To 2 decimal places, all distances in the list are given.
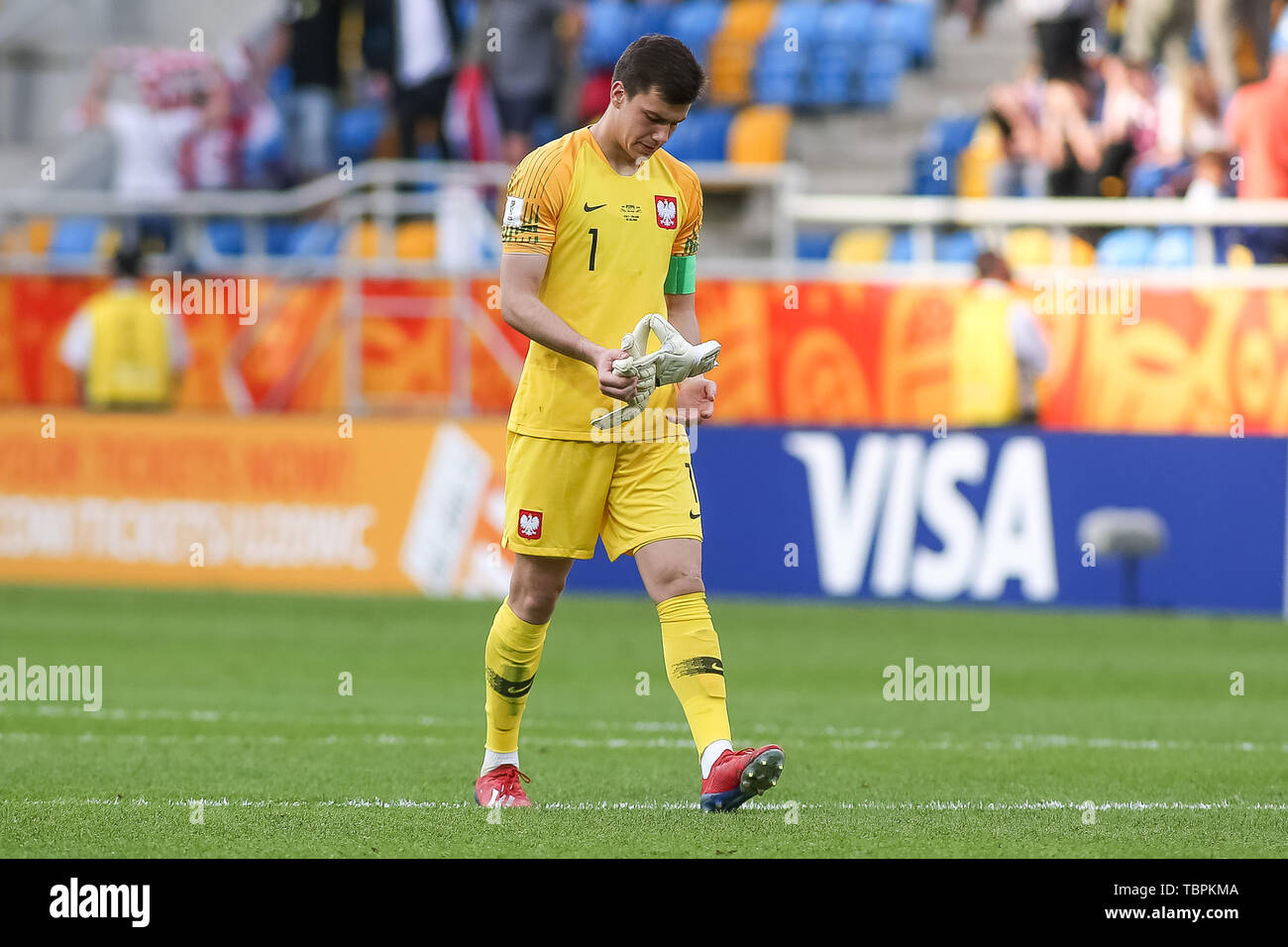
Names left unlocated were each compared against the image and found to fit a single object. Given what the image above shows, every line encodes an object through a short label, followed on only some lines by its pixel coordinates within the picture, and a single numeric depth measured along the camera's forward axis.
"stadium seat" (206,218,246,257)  20.30
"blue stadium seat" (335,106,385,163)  22.12
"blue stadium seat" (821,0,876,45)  21.56
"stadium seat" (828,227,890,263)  18.92
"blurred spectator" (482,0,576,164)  20.59
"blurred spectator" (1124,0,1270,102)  19.34
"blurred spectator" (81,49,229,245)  21.45
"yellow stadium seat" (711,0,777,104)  21.83
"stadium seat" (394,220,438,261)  18.34
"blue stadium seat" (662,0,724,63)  21.98
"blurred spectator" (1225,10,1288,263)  17.27
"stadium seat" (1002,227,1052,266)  17.86
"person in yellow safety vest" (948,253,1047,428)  15.88
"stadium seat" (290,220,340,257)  19.09
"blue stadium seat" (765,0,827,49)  21.66
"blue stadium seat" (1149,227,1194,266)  17.33
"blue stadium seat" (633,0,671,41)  22.67
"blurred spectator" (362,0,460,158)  20.59
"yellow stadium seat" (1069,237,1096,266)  17.88
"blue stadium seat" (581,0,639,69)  22.00
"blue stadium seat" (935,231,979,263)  18.55
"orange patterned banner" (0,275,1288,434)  15.70
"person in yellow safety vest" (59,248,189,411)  17.14
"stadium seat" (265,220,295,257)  20.19
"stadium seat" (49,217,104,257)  20.91
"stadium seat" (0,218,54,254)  20.52
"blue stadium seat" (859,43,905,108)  21.77
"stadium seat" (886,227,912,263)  18.89
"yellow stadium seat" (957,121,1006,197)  19.41
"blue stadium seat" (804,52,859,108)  21.75
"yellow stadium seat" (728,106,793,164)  20.84
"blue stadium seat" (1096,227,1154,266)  17.59
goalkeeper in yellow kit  6.89
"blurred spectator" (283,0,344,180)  21.72
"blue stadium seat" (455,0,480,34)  22.05
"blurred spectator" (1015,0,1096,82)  19.92
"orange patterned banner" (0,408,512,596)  15.99
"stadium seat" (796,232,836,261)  19.54
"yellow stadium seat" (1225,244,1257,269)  16.81
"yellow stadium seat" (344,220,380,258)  18.33
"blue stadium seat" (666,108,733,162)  21.05
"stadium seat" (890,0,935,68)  21.80
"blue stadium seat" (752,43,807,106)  21.64
